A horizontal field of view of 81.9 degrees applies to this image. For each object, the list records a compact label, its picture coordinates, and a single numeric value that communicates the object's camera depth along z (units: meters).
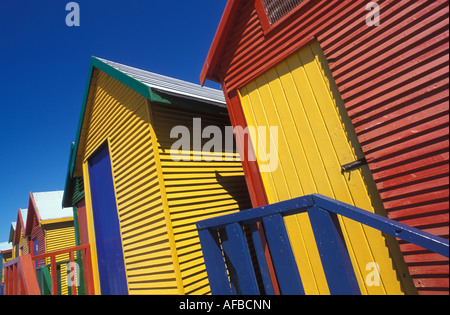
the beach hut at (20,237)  20.48
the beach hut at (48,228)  16.03
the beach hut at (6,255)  30.20
